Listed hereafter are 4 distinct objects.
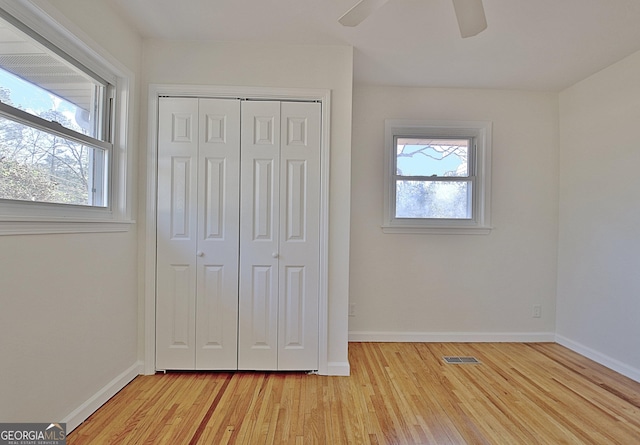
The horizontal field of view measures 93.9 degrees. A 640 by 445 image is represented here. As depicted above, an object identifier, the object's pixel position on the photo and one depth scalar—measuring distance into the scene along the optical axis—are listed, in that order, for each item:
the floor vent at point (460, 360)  2.55
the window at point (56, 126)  1.38
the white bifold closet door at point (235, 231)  2.25
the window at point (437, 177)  3.02
